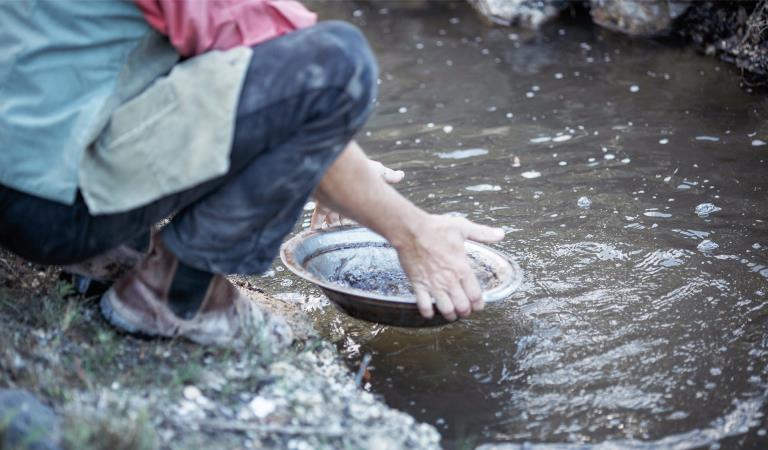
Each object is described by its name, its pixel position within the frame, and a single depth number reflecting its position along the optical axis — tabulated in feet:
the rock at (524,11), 28.19
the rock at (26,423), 7.29
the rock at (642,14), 25.79
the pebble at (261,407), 9.36
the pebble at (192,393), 9.34
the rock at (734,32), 21.70
